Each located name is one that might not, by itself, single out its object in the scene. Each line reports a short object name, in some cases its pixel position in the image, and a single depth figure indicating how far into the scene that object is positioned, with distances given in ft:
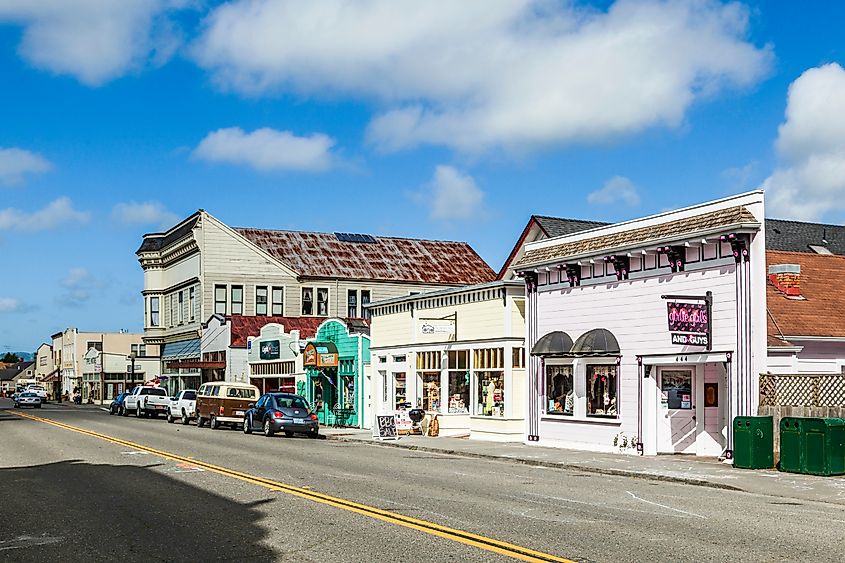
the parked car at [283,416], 112.16
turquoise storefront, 133.49
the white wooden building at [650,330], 75.46
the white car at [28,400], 254.06
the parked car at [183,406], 149.28
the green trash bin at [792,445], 66.59
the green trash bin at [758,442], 69.87
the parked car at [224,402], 132.77
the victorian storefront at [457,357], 102.58
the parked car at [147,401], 179.63
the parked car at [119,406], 194.12
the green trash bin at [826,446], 64.95
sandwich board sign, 108.88
